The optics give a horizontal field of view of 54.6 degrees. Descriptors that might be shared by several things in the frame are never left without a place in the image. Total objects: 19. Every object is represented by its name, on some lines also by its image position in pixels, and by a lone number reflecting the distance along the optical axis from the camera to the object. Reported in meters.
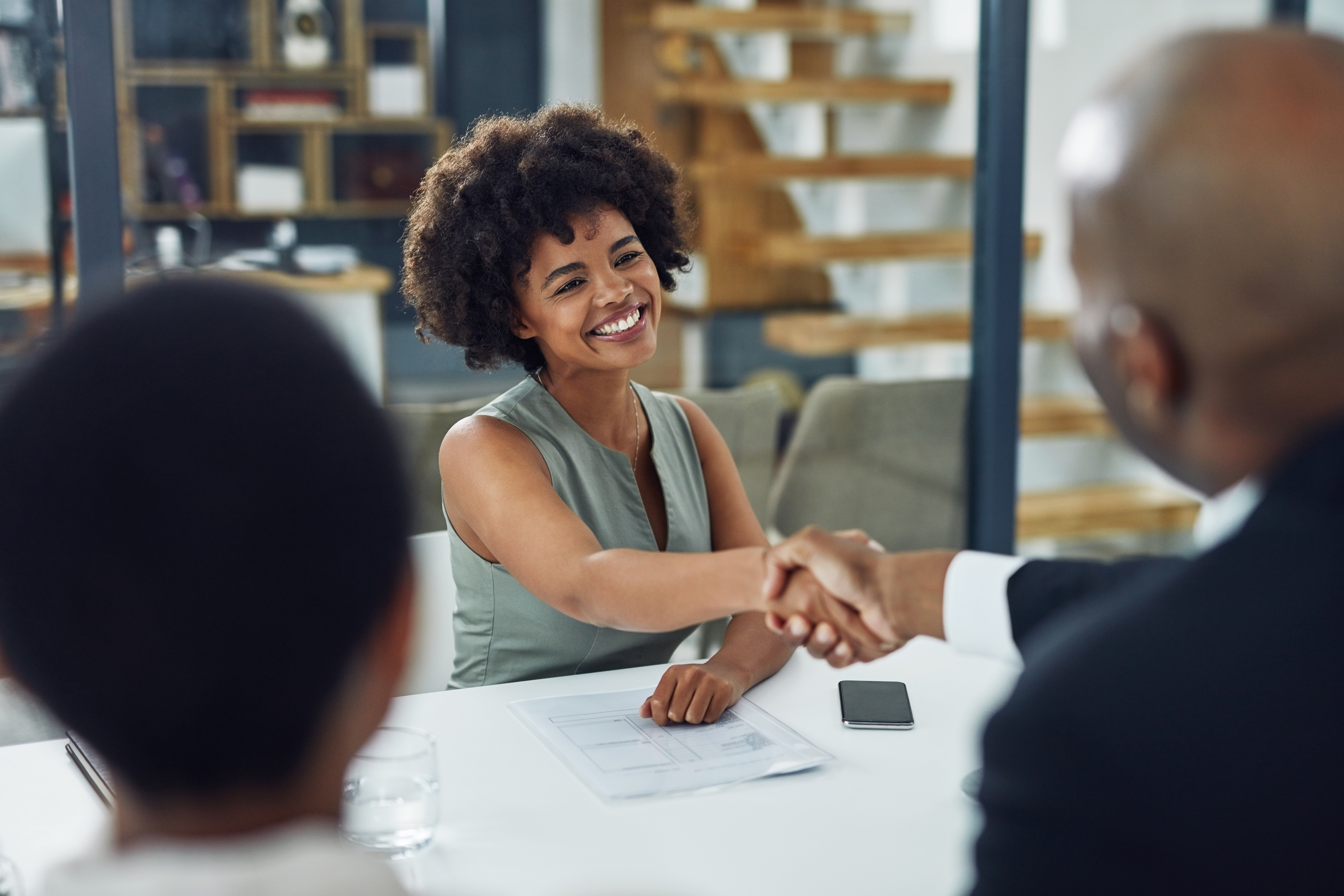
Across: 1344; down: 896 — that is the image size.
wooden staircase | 3.18
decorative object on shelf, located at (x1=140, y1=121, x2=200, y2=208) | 2.68
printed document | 1.38
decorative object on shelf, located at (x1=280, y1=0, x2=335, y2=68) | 2.81
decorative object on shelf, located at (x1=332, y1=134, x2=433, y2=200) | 2.92
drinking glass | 1.22
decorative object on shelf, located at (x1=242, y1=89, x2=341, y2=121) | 2.85
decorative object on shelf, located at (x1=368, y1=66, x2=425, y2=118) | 2.94
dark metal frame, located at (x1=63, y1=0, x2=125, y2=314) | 2.48
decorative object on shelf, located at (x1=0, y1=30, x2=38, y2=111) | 2.51
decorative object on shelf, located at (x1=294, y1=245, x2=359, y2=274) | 2.85
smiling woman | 1.72
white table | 1.19
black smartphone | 1.55
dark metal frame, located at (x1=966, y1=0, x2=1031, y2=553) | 3.19
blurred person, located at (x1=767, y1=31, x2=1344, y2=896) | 0.72
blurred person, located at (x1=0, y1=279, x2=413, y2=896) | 0.58
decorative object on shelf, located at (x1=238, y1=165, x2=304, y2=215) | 2.83
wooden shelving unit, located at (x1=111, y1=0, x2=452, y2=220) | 2.65
